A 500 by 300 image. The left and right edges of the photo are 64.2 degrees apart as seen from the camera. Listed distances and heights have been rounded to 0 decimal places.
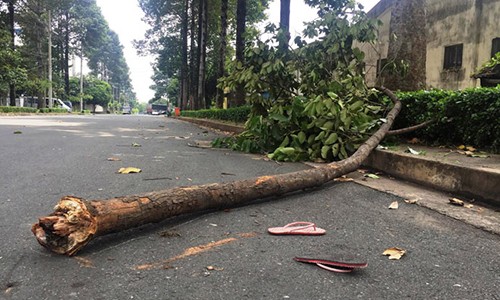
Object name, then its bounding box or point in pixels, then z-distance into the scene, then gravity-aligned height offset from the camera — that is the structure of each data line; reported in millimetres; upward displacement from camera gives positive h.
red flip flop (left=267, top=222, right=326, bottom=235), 2494 -714
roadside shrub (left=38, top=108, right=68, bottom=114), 30291 -203
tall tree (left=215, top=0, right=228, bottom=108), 18642 +3619
